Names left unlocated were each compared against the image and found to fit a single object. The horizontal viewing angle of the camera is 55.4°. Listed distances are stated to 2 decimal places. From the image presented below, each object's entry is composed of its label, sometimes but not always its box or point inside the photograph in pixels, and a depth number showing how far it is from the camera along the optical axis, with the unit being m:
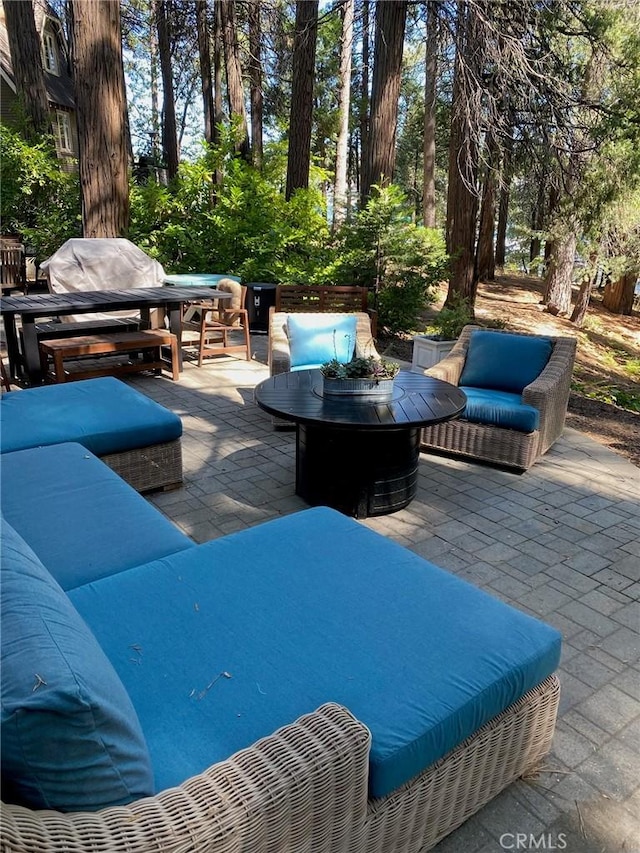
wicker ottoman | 3.14
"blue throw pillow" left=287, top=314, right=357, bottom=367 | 4.82
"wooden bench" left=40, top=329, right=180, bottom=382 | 5.20
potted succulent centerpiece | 3.48
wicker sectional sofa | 0.97
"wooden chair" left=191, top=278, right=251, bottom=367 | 6.43
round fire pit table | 3.22
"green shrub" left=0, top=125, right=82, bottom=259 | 9.83
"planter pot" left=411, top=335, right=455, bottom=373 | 5.86
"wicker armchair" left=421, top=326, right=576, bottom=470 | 3.96
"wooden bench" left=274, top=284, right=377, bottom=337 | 6.47
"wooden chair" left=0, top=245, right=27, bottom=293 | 9.08
